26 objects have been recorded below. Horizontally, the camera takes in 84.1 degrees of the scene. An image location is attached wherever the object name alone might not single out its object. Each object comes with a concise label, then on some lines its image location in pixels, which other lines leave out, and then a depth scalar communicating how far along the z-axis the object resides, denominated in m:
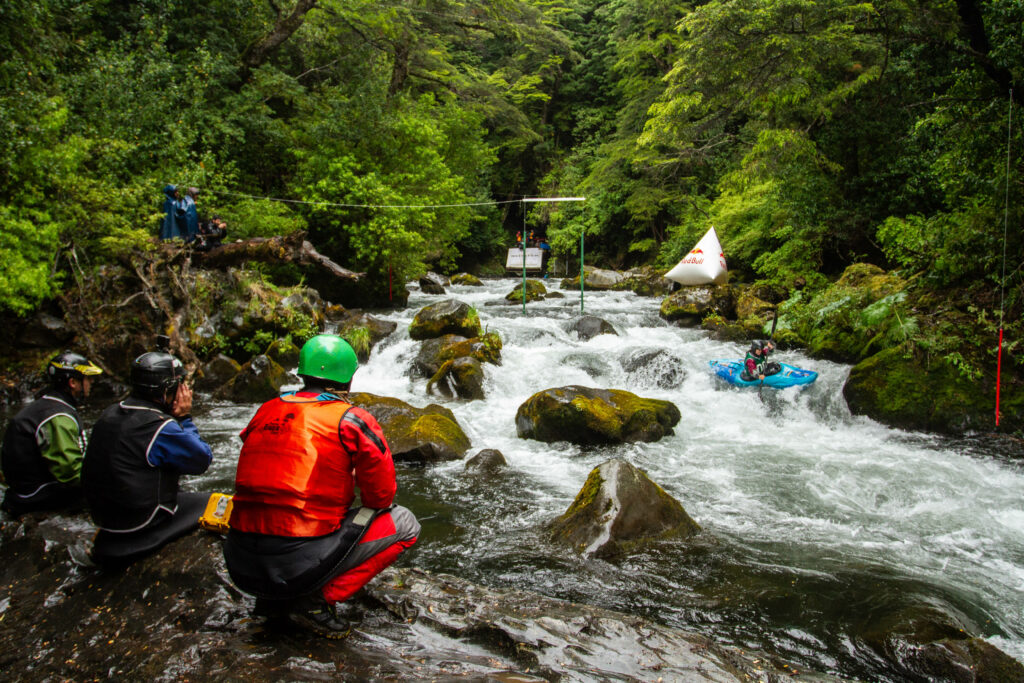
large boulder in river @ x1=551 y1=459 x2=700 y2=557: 5.03
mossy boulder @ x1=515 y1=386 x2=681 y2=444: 8.46
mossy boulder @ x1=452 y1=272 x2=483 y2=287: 26.83
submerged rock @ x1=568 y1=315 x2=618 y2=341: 14.23
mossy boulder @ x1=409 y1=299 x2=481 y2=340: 13.57
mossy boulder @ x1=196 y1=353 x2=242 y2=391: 11.03
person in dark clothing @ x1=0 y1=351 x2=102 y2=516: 3.79
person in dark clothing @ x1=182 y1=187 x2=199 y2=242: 12.00
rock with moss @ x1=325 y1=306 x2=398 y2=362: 13.10
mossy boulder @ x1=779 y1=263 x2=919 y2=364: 9.88
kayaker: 10.17
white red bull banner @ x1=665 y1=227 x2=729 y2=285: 14.62
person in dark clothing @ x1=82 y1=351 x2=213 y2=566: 3.20
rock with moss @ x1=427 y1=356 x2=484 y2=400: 10.98
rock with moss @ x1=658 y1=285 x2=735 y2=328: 15.72
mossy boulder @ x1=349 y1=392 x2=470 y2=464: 7.64
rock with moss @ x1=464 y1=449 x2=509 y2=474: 7.31
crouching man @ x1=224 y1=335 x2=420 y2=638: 2.64
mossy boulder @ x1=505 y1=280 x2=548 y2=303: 19.47
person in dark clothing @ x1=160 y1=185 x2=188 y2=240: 11.80
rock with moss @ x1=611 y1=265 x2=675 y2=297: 21.50
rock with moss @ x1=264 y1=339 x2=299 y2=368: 11.98
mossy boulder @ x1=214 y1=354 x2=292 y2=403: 10.54
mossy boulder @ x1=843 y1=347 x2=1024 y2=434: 8.35
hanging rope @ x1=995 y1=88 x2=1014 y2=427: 7.63
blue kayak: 10.05
